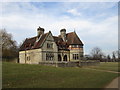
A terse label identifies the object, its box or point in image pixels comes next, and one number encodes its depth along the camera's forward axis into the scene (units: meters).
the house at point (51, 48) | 49.59
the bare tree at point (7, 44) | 61.93
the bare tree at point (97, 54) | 126.35
